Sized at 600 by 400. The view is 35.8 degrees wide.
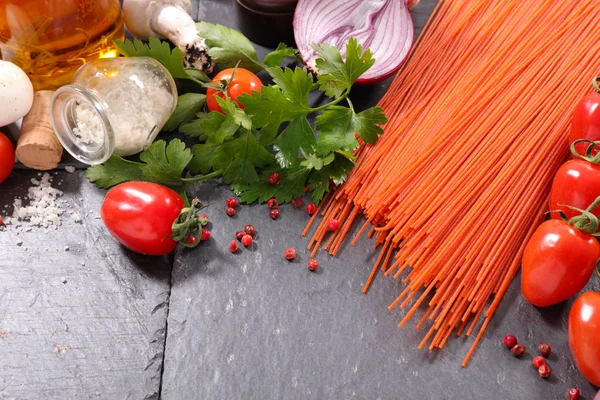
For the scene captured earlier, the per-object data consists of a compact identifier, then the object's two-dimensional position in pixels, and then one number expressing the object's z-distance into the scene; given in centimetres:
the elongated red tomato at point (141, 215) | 43
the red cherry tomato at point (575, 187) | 42
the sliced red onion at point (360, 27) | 49
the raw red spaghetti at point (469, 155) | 43
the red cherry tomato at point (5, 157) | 46
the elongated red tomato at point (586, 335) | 39
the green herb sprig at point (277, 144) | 45
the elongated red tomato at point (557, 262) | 41
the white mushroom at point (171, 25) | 50
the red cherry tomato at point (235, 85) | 47
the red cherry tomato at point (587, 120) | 44
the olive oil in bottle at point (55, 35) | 46
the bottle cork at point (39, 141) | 46
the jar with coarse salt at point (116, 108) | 46
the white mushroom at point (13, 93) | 45
